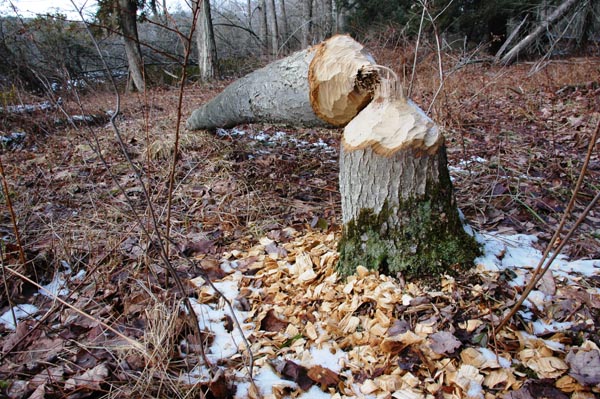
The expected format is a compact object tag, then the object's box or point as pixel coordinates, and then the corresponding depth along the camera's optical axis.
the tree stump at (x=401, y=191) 1.51
